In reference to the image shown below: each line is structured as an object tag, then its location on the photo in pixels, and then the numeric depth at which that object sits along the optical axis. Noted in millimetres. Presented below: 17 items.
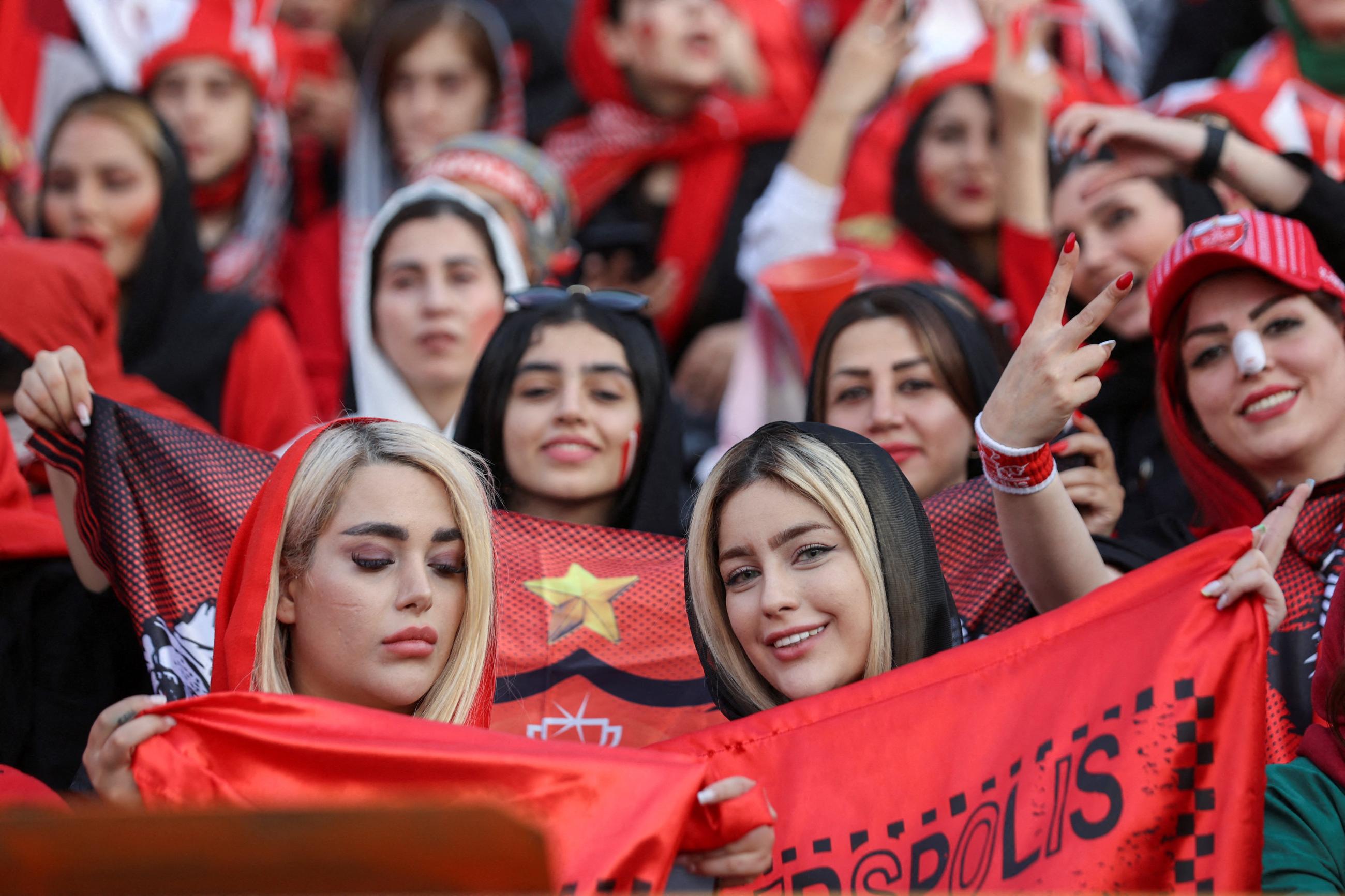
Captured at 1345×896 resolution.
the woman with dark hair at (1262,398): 6410
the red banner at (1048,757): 4855
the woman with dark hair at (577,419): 8102
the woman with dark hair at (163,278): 9297
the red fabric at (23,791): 5542
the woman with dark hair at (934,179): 10320
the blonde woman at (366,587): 5652
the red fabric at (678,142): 11844
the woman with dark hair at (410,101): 12625
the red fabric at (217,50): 12523
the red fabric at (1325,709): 5293
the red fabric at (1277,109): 9937
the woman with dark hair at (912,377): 7684
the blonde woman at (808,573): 5652
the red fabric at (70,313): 8227
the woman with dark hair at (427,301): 9695
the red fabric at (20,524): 7172
